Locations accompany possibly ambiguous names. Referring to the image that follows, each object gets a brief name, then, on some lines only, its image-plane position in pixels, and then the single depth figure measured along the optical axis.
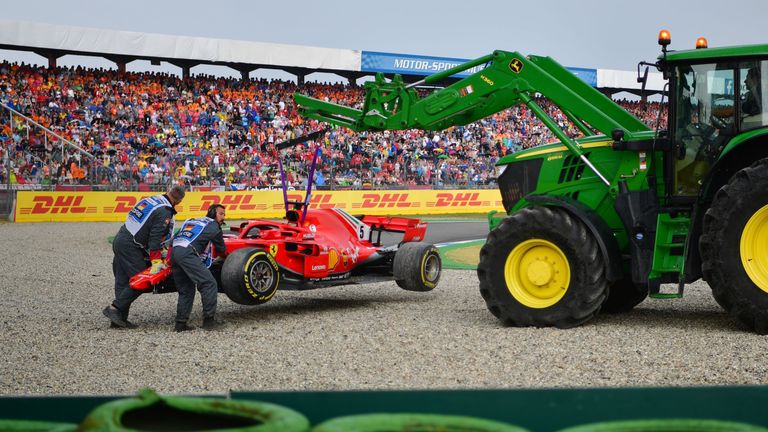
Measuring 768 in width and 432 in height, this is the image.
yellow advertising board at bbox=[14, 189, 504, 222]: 27.00
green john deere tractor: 7.47
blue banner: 45.62
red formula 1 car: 9.00
